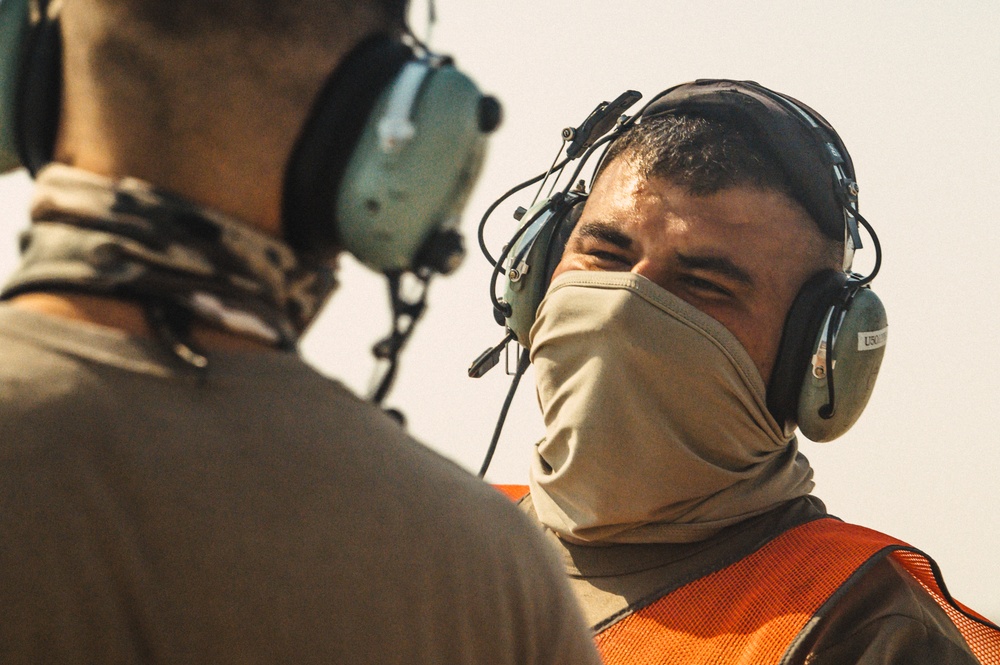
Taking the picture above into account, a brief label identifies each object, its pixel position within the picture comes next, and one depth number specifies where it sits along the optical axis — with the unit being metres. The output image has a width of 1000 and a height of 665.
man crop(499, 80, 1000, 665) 2.61
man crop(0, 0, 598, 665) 1.69
